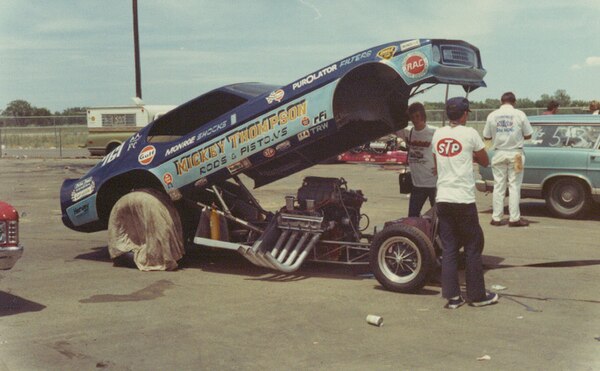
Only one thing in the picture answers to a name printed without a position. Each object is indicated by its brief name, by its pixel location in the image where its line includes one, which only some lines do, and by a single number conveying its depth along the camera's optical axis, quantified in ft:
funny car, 23.15
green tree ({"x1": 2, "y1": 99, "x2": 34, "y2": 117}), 226.17
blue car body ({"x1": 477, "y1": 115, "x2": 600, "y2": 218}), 39.04
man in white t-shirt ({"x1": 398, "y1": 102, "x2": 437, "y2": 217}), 26.43
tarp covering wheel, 26.78
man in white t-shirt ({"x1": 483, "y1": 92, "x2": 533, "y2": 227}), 35.96
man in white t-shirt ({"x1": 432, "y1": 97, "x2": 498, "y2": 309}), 21.09
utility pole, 103.09
